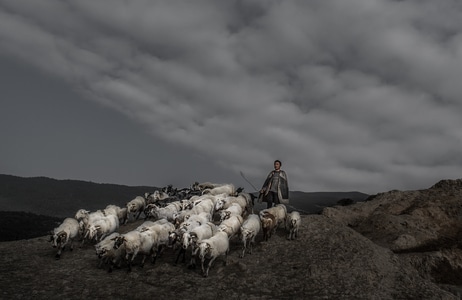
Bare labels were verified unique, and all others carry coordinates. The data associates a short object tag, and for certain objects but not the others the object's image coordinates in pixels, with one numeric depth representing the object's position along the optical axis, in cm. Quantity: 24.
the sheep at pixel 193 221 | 1225
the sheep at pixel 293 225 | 1373
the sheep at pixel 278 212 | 1423
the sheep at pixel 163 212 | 1581
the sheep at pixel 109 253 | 1066
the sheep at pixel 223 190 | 1928
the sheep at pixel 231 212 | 1375
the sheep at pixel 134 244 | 1068
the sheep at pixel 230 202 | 1575
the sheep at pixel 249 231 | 1219
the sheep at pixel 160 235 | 1165
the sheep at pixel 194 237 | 1080
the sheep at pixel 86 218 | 1372
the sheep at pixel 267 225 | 1341
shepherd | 1714
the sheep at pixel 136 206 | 1794
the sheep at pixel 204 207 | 1515
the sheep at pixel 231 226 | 1228
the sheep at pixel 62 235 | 1204
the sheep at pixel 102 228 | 1323
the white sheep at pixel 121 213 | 1740
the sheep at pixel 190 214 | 1390
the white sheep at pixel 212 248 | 1046
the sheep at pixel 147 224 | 1190
